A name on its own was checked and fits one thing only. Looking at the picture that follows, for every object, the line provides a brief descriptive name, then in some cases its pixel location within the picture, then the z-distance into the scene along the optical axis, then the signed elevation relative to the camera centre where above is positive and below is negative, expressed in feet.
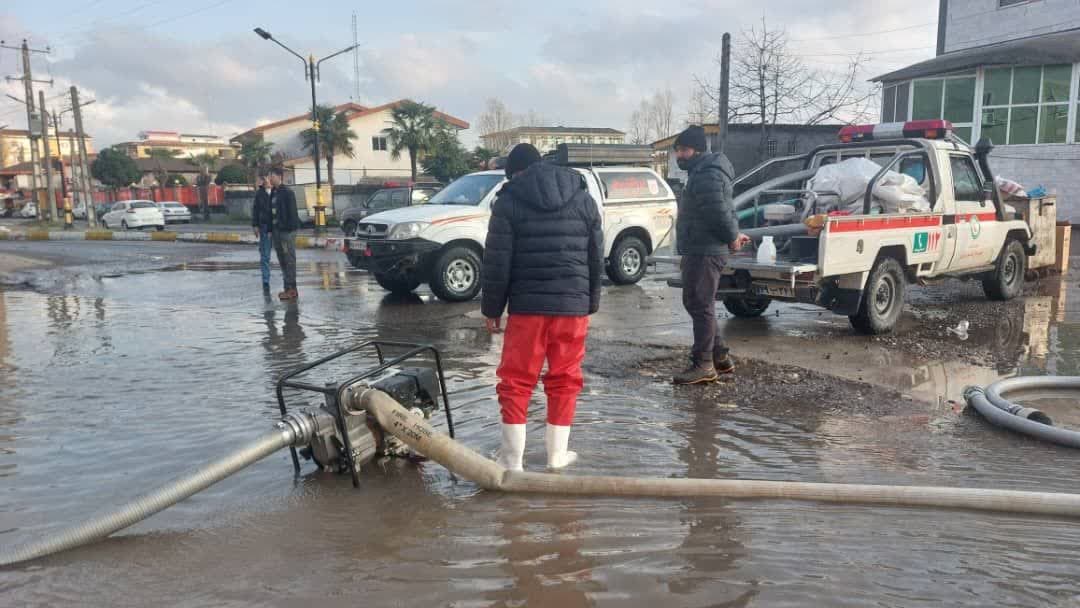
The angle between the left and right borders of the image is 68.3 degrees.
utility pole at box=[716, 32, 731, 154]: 67.97 +9.90
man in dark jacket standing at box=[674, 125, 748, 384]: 18.88 -0.99
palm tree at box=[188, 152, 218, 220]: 152.76 +2.91
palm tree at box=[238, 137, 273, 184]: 189.98 +11.77
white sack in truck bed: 26.27 +0.17
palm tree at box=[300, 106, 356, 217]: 171.22 +14.44
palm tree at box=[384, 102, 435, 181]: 162.50 +14.50
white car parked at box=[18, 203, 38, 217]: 189.37 -1.00
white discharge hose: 11.06 -4.24
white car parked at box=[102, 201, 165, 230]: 115.34 -1.58
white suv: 33.06 -1.49
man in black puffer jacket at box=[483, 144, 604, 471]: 13.16 -1.50
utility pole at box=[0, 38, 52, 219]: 141.08 +22.47
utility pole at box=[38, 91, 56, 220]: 132.57 +8.45
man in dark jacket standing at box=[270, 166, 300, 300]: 34.76 -1.02
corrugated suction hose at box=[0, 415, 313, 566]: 10.25 -3.97
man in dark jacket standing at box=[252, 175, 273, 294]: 35.53 -0.87
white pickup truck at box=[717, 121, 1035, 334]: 23.65 -1.71
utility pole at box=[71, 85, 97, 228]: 123.08 +6.81
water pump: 12.19 -3.41
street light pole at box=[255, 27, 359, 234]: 88.17 +12.36
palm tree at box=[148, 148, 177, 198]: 202.59 +12.65
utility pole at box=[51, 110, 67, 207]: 168.55 +18.14
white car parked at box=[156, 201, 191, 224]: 138.21 -1.32
